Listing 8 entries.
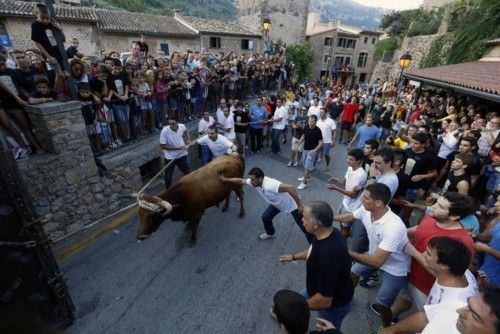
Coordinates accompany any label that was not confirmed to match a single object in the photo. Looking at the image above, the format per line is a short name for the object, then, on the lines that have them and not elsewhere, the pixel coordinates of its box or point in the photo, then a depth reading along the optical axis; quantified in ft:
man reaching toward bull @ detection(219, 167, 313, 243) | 14.38
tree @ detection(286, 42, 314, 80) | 117.08
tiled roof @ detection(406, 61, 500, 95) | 27.37
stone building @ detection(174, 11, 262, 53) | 91.30
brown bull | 14.38
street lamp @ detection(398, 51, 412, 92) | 47.85
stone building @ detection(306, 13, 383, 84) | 142.92
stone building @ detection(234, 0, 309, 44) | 112.06
